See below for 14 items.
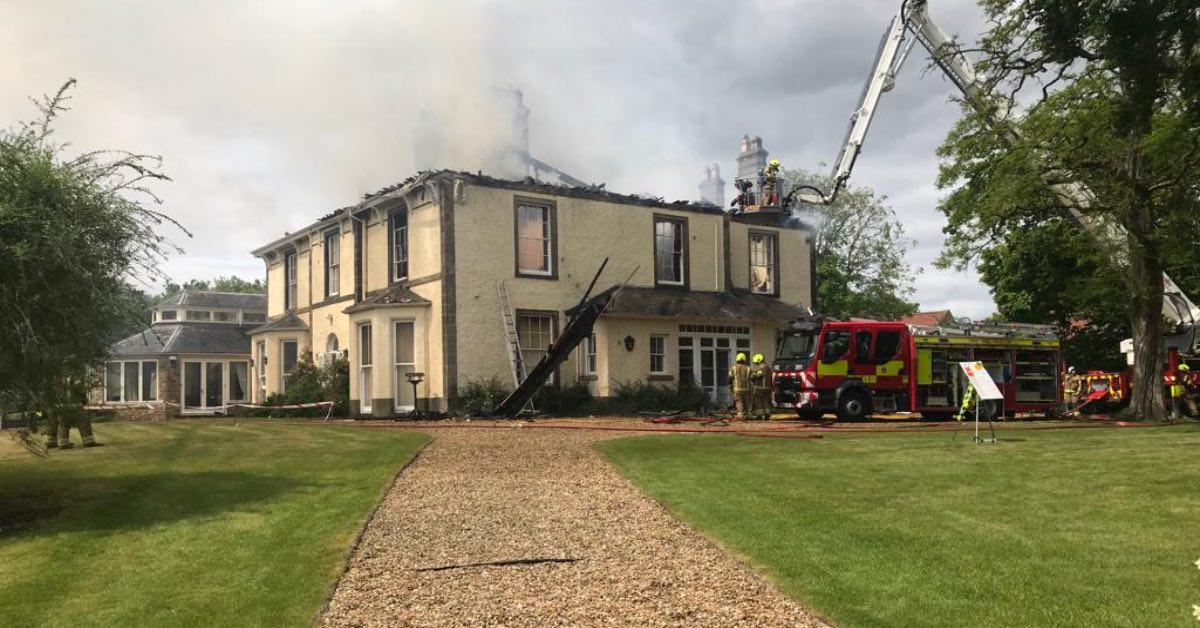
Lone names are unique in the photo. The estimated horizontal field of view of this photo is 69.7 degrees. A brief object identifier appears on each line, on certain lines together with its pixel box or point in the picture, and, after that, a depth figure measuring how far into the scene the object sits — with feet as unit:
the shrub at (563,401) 75.05
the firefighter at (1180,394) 70.03
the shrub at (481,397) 71.92
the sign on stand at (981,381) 45.32
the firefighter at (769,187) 92.84
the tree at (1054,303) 98.37
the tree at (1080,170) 47.01
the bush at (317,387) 82.43
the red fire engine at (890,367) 66.33
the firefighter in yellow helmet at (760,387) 65.41
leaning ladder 75.00
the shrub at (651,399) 75.10
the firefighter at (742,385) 65.00
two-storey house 74.90
